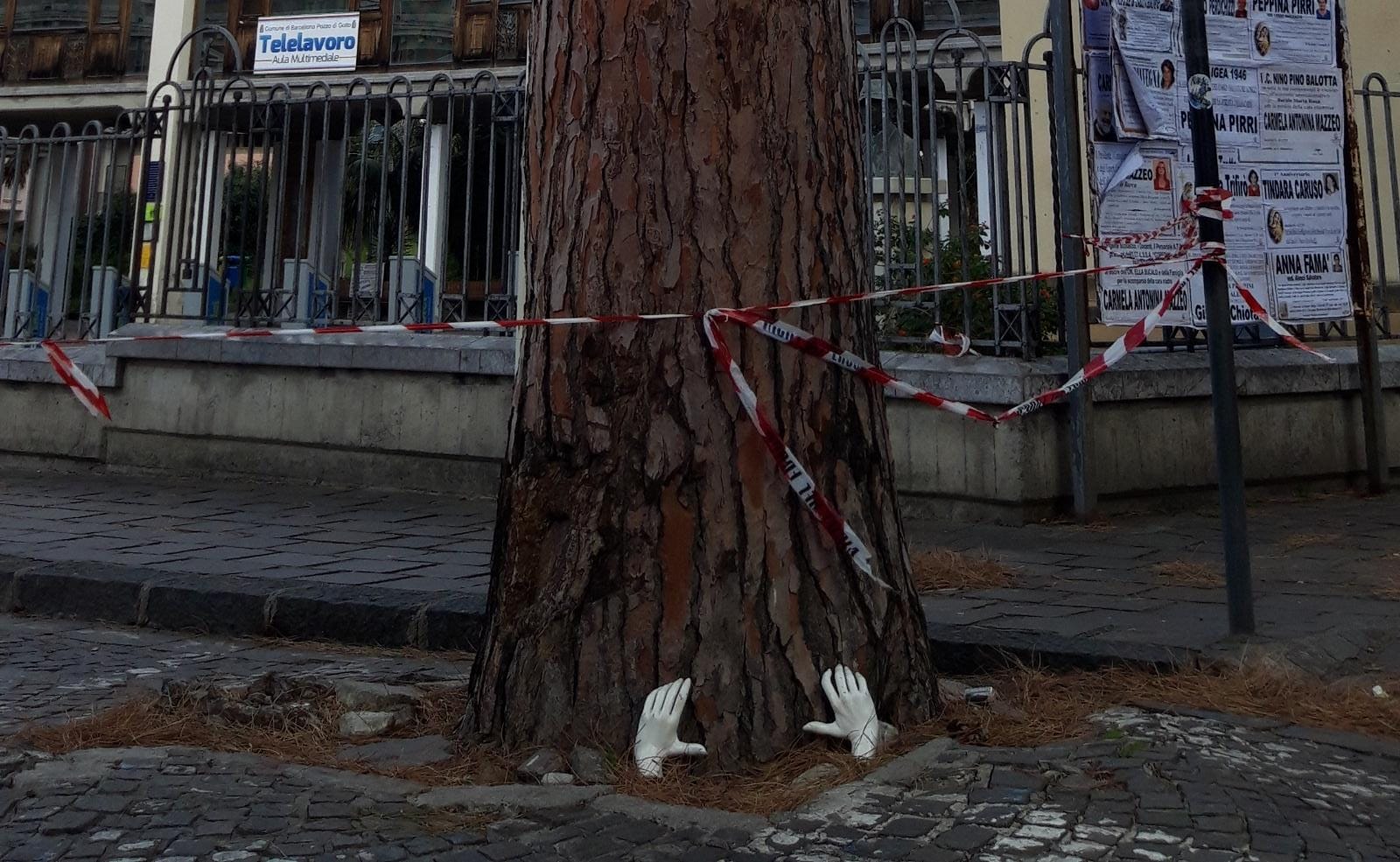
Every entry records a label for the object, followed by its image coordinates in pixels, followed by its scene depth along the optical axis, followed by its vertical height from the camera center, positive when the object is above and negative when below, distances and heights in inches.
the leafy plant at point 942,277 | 288.2 +61.3
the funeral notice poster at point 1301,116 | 303.6 +100.9
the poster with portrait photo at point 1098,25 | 281.6 +111.9
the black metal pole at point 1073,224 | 274.7 +69.9
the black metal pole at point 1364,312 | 309.0 +56.9
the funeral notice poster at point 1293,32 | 303.3 +120.1
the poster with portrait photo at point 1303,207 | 304.0 +80.1
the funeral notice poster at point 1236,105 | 298.5 +101.3
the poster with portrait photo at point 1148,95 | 283.7 +98.9
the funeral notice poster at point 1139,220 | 281.4 +71.4
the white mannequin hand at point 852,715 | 128.5 -14.9
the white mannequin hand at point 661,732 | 125.0 -16.1
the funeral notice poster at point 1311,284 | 305.0 +62.7
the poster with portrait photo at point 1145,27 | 282.8 +113.1
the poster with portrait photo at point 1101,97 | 281.4 +96.7
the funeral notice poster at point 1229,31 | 299.3 +117.8
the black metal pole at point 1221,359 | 166.1 +24.9
